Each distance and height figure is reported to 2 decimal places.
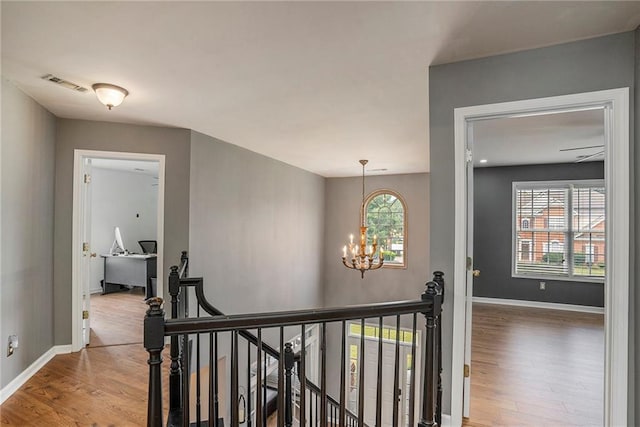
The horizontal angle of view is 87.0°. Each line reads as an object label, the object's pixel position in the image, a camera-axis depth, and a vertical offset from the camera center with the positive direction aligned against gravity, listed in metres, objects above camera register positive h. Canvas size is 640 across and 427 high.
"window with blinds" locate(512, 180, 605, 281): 5.70 -0.15
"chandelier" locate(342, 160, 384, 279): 5.07 -0.60
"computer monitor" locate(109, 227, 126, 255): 6.88 -0.60
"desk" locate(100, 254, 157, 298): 6.26 -1.06
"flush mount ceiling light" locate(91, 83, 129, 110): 2.63 +0.97
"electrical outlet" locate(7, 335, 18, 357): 2.66 -1.05
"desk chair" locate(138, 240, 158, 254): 7.25 -0.67
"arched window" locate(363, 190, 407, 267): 7.23 -0.09
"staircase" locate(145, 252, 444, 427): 1.26 -0.62
